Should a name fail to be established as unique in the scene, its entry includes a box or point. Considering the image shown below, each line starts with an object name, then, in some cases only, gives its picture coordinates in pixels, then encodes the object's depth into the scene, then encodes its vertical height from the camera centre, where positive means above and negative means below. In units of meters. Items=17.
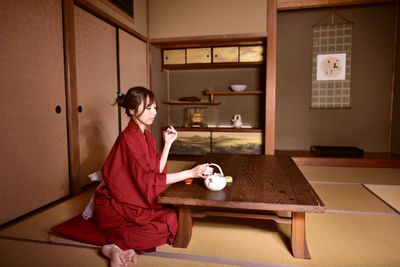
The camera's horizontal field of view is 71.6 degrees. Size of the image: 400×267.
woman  1.59 -0.48
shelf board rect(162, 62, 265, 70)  4.61 +0.74
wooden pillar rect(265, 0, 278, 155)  4.05 +0.41
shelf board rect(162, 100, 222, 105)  4.77 +0.12
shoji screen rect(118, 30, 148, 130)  3.66 +0.66
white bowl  4.66 +0.36
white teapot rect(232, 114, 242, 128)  4.71 -0.21
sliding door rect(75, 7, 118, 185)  2.87 +0.25
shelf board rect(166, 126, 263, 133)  4.36 -0.33
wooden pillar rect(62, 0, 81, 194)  2.59 +0.15
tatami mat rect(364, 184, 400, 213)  2.43 -0.83
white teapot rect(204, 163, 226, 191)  1.58 -0.42
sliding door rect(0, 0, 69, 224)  2.04 +0.02
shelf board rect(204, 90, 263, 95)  4.58 +0.27
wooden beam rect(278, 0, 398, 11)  3.96 +1.52
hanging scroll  4.52 +0.75
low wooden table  1.41 -0.47
